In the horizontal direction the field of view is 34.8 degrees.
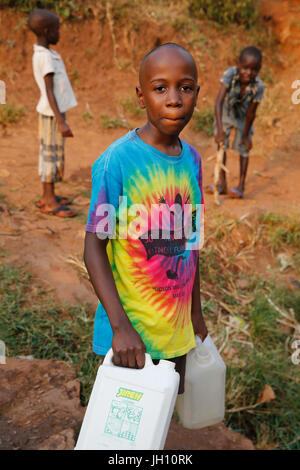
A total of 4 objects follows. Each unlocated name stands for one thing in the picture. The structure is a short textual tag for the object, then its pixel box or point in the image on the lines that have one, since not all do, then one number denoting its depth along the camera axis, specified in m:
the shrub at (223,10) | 8.19
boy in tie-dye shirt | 1.25
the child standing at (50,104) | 3.58
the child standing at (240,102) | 4.33
